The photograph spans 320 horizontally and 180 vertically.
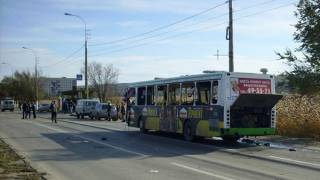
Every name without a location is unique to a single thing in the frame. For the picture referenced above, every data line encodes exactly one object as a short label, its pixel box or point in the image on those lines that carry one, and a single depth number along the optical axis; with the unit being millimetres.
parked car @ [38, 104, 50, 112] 84875
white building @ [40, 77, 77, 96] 130875
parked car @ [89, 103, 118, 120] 52594
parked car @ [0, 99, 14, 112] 93062
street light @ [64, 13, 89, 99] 62309
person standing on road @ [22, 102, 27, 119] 55525
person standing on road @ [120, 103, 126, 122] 51325
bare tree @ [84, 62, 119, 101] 84688
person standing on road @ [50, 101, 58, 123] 43928
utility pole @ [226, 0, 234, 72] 33812
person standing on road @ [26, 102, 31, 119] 56222
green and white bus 21672
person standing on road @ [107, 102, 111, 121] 51719
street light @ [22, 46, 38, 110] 105219
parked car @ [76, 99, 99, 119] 56250
